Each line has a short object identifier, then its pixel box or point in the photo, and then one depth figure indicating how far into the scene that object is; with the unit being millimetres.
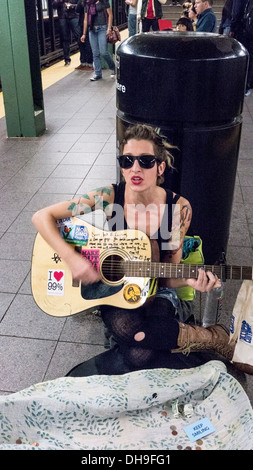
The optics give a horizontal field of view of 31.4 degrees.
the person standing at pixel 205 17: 5879
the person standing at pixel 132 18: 9369
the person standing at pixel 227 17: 7249
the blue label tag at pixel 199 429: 1845
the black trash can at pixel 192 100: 2201
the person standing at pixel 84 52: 9091
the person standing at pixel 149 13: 7875
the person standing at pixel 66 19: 9508
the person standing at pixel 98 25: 8007
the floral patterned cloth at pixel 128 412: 1832
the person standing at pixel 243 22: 6879
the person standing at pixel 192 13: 7218
